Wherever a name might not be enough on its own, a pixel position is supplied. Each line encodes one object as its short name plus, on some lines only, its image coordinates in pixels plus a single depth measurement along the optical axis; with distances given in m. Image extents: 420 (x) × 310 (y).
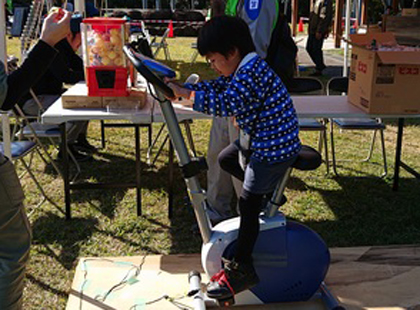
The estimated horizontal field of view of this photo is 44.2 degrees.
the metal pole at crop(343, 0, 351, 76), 5.88
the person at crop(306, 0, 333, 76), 10.34
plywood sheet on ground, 2.76
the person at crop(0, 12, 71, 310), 1.85
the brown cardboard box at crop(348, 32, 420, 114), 3.35
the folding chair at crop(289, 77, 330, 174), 4.38
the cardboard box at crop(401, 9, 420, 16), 6.41
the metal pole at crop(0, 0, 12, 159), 2.94
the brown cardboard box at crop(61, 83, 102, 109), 3.44
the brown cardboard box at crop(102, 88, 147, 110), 3.45
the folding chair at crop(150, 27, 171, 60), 11.34
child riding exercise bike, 2.25
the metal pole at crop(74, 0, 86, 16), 5.16
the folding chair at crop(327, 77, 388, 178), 4.49
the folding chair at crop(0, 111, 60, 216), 3.63
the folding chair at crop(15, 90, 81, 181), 4.00
